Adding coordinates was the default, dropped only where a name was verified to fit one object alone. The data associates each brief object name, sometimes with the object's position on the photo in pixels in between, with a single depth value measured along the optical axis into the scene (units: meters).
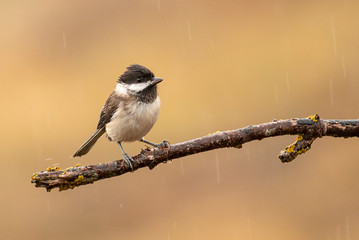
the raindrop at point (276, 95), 14.23
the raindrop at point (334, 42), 15.27
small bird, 5.85
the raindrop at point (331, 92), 13.54
